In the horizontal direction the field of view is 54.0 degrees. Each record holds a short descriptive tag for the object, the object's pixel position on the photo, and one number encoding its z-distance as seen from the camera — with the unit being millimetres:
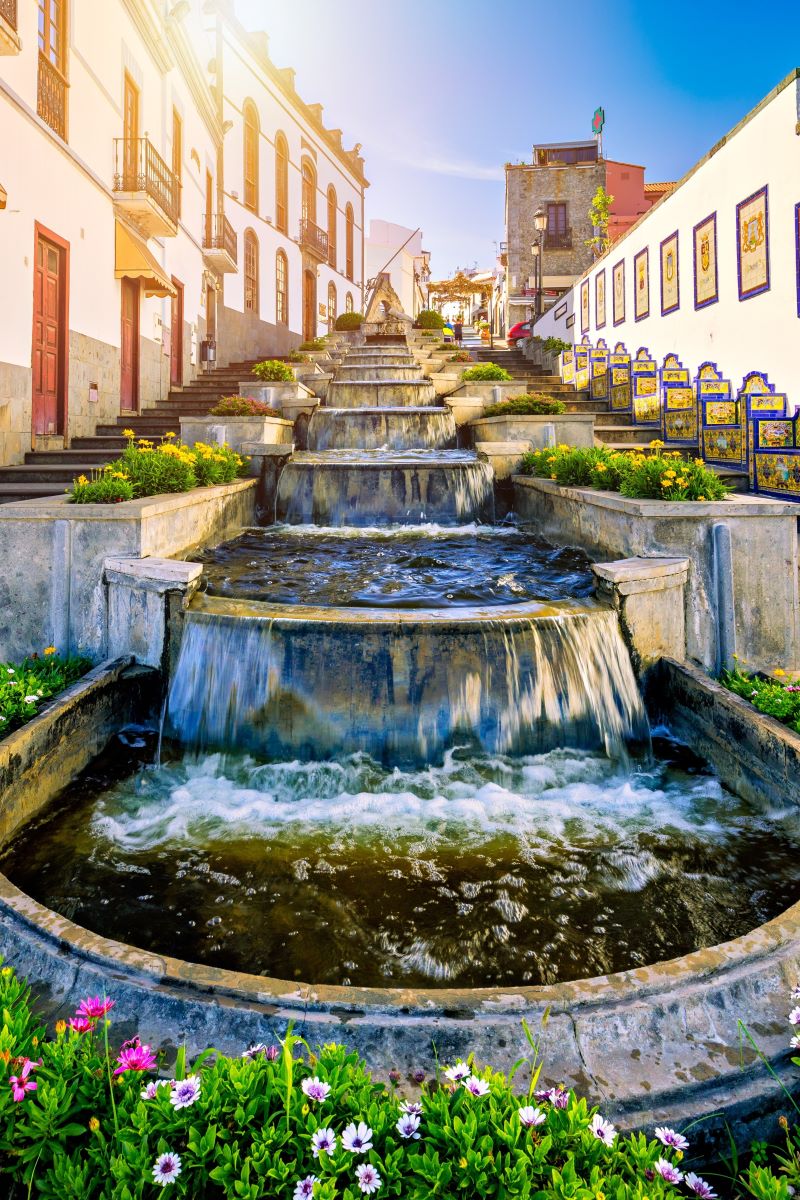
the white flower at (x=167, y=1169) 1599
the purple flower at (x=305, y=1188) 1595
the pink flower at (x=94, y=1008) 2014
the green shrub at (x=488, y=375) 15180
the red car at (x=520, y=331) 33159
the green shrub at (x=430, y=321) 28062
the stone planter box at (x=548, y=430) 11133
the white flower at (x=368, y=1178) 1611
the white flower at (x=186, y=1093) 1738
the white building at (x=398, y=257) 50312
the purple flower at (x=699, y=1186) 1710
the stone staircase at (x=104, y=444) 10007
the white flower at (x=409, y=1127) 1714
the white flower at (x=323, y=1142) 1662
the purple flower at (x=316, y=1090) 1776
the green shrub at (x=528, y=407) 12055
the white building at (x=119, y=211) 11203
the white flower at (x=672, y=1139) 1823
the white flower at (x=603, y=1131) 1745
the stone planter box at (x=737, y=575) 5488
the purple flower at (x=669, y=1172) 1683
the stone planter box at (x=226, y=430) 10727
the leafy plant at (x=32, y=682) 4215
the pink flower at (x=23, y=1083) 1767
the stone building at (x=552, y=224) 39094
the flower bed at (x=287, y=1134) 1638
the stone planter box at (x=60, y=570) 5547
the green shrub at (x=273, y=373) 14547
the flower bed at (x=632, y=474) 6113
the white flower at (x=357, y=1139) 1659
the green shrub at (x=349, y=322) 26609
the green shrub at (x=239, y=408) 11211
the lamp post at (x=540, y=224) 24281
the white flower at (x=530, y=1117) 1729
